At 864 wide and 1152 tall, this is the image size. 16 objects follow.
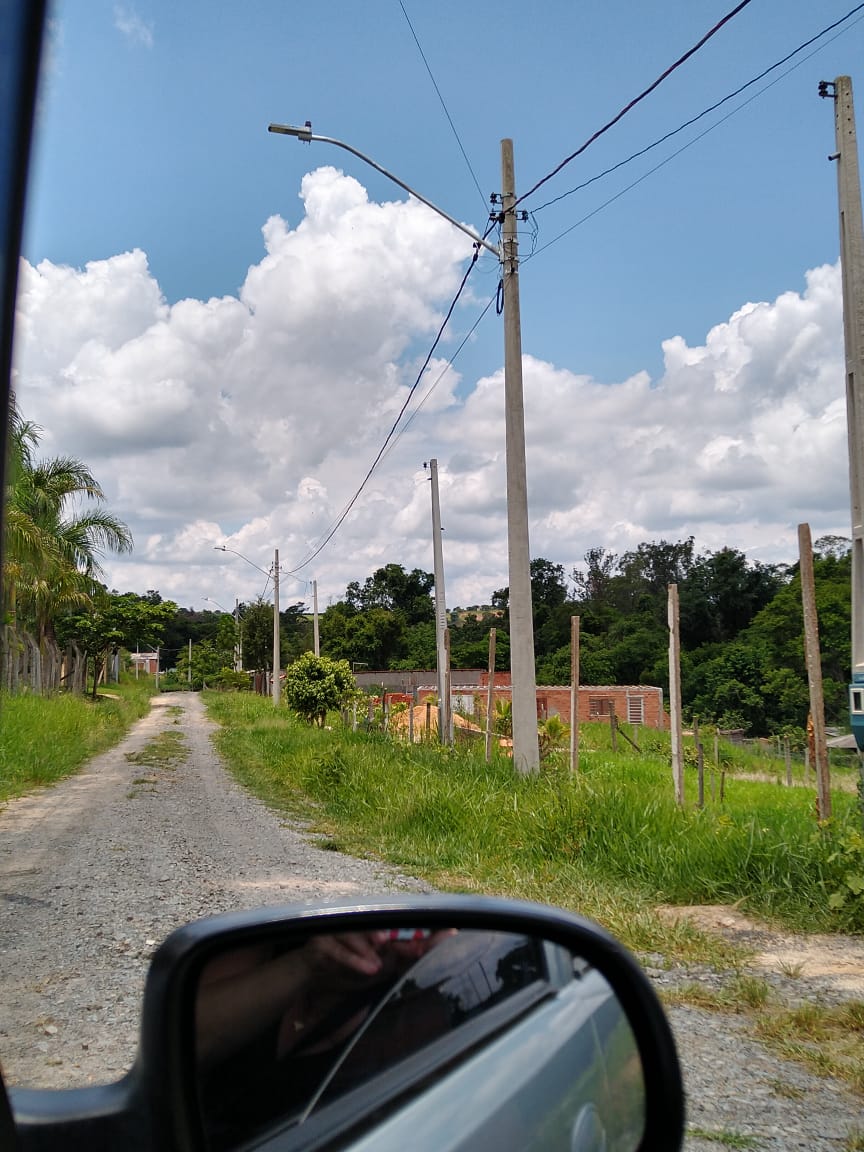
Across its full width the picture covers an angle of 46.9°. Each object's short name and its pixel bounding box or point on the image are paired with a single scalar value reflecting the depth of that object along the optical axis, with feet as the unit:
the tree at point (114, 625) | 114.32
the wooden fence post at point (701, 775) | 32.50
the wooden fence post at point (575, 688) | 34.76
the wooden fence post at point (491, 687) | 43.74
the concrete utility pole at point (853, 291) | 21.08
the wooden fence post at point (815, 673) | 21.48
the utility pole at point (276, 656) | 122.31
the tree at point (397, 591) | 261.85
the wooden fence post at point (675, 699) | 27.84
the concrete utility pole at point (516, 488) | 34.06
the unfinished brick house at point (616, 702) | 160.25
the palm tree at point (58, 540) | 63.41
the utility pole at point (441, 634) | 54.75
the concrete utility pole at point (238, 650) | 232.73
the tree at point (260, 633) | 210.18
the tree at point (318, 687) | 82.07
